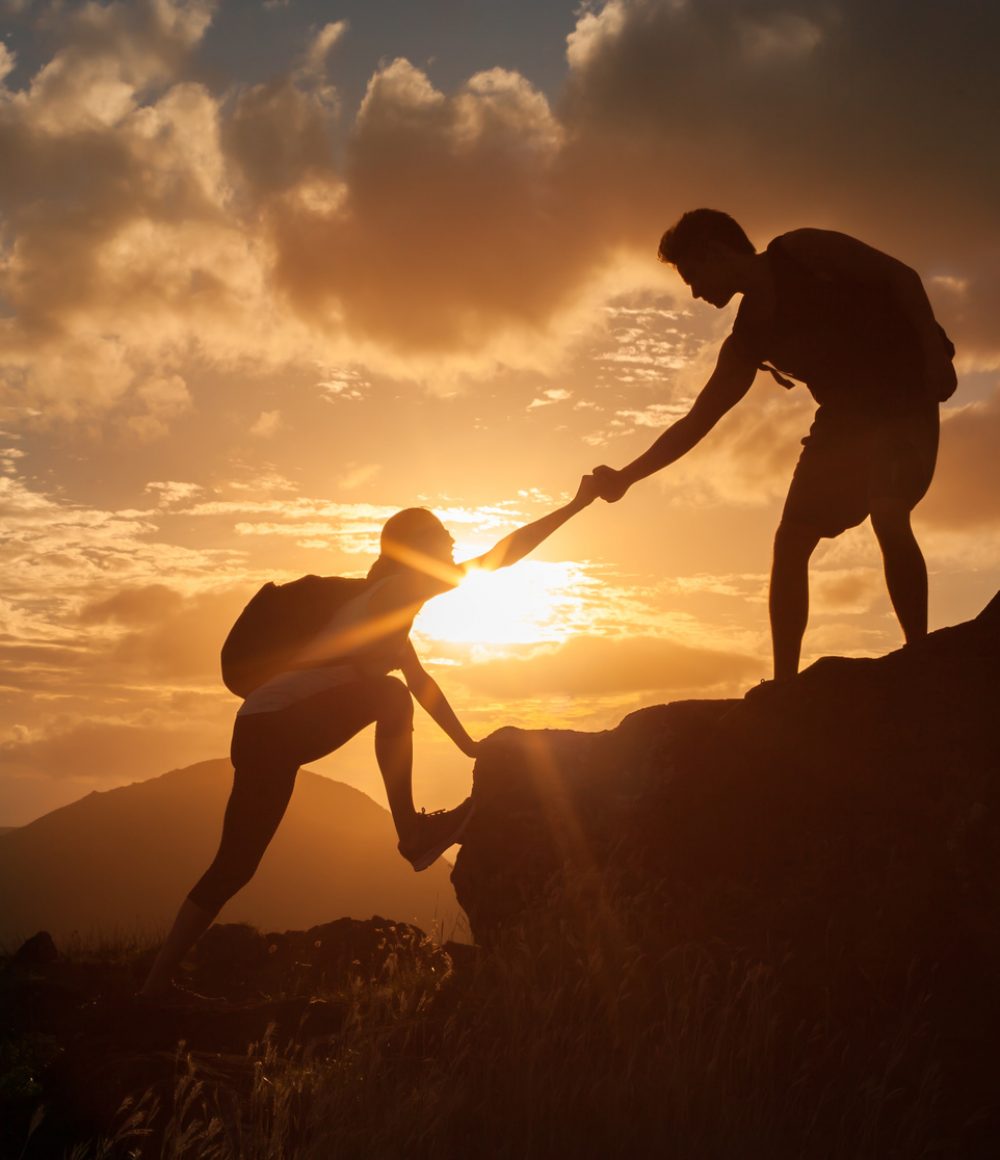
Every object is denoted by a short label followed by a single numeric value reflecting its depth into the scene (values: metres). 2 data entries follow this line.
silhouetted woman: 5.79
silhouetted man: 5.80
